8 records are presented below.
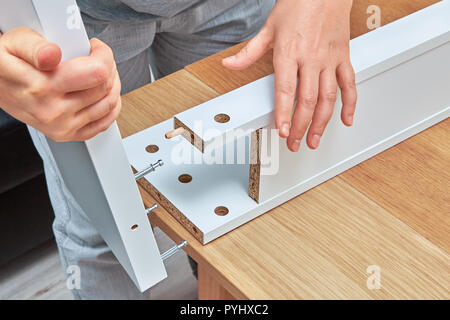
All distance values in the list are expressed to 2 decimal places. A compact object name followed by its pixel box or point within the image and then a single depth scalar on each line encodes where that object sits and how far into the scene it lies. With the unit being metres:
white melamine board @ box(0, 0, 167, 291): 0.39
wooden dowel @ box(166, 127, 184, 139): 0.52
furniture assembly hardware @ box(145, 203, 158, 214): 0.60
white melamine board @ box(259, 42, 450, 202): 0.60
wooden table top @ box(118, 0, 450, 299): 0.54
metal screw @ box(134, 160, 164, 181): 0.58
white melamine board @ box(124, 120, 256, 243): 0.58
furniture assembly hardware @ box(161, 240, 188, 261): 0.58
